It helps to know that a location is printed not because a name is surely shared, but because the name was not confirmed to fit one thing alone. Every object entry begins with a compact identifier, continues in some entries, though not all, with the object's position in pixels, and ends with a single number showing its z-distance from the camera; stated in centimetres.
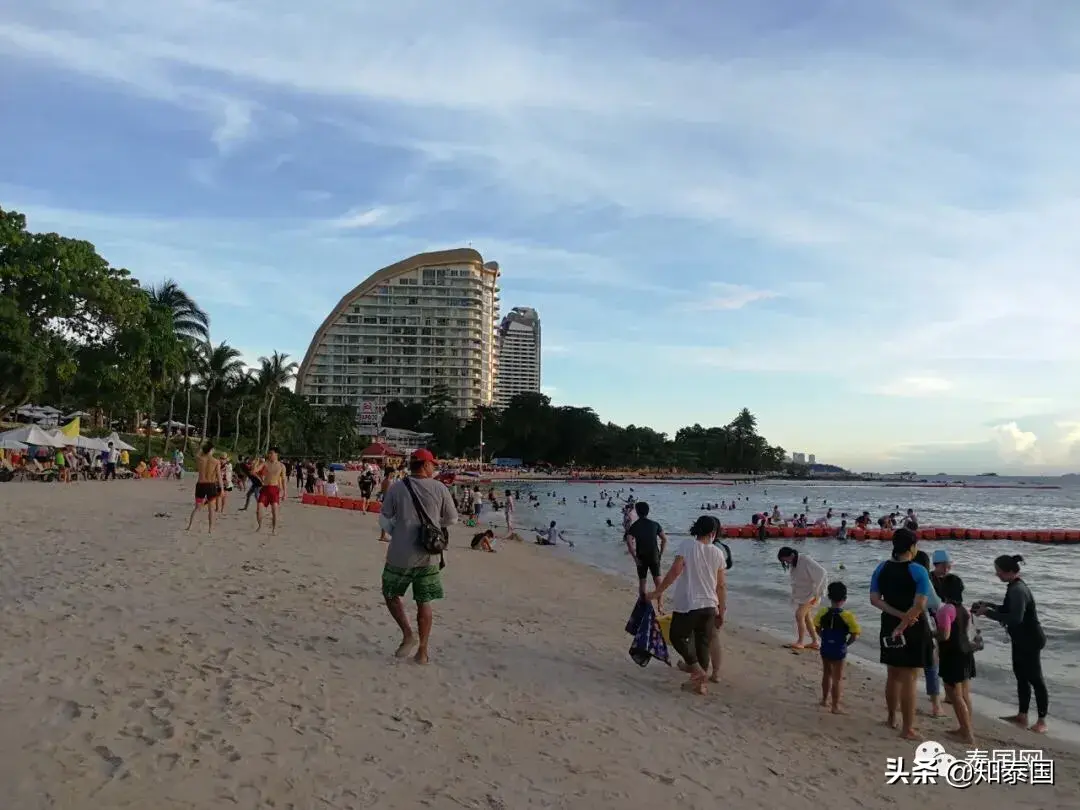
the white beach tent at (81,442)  2972
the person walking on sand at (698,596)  649
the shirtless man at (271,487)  1428
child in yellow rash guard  653
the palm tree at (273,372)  6278
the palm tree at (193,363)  4691
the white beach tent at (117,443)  3502
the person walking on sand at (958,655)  606
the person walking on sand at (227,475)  2042
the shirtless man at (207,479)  1288
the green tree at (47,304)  2628
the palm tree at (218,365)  5443
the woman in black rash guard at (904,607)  564
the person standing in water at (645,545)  901
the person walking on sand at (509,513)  2628
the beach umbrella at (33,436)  2812
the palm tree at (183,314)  4525
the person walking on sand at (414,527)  610
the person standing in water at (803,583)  917
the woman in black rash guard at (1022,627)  647
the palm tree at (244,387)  6281
